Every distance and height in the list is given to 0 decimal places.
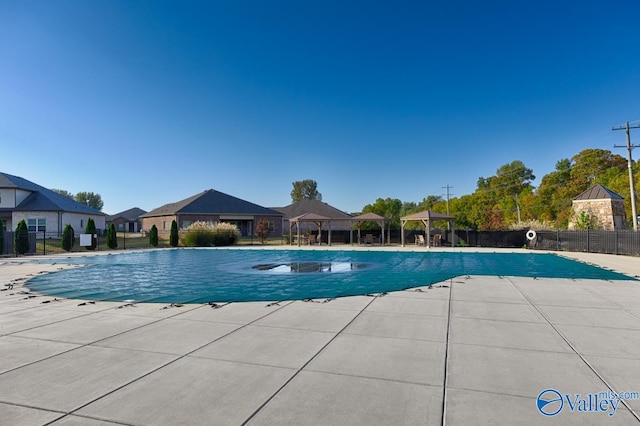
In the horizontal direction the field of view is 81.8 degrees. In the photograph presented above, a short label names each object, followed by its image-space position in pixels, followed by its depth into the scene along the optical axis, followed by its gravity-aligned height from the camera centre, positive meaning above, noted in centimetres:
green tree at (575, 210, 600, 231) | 2557 -10
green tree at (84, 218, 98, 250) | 2564 +54
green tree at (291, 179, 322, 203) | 8769 +1014
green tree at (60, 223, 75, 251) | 2481 +15
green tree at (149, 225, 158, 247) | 2783 -1
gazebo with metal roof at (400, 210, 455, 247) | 2459 +67
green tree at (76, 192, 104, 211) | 8925 +1033
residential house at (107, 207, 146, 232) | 6097 +318
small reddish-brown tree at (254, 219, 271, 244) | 3092 +30
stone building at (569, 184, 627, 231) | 2867 +98
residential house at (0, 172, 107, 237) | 3022 +283
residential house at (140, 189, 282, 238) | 3662 +230
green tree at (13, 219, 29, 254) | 2206 +18
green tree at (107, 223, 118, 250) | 2627 +5
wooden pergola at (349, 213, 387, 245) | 2722 +86
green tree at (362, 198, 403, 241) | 5753 +361
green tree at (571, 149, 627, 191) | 4812 +717
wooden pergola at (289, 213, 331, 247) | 2817 +101
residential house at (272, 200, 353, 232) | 4556 +267
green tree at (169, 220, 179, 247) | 2806 +8
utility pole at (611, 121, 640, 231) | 2373 +401
